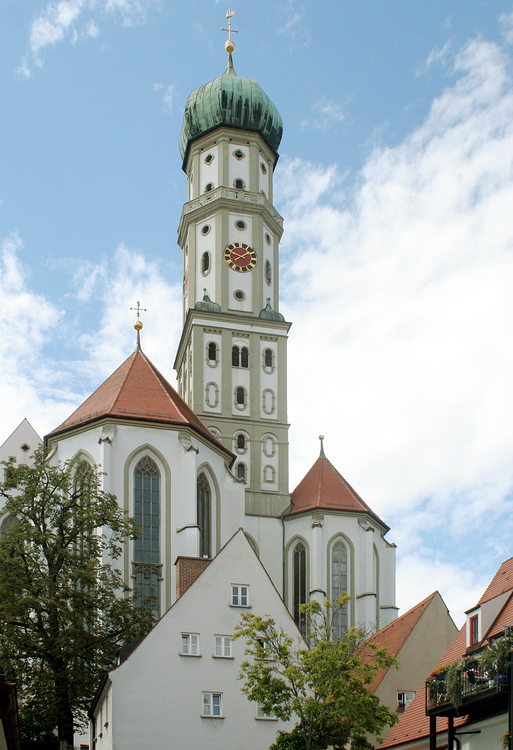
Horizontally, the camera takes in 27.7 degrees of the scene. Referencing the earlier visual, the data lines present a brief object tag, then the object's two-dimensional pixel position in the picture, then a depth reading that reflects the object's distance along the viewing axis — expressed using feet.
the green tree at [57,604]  93.09
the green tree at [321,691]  70.49
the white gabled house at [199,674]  80.74
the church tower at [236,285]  171.53
